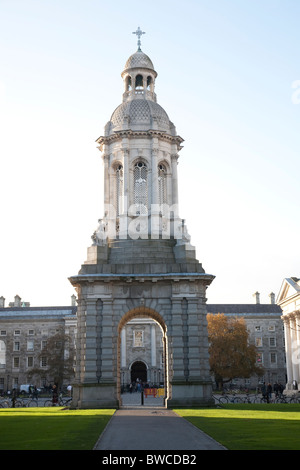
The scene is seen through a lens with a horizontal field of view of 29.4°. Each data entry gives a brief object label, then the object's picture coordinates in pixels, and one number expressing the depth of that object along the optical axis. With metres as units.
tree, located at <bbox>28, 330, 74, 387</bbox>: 79.81
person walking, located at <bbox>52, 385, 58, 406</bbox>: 43.41
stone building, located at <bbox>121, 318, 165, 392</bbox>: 91.88
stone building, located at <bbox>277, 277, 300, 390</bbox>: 66.62
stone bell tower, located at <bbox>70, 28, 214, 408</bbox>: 33.28
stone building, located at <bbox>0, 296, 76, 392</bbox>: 94.27
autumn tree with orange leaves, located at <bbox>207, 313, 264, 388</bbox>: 70.50
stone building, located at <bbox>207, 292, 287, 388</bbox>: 96.25
